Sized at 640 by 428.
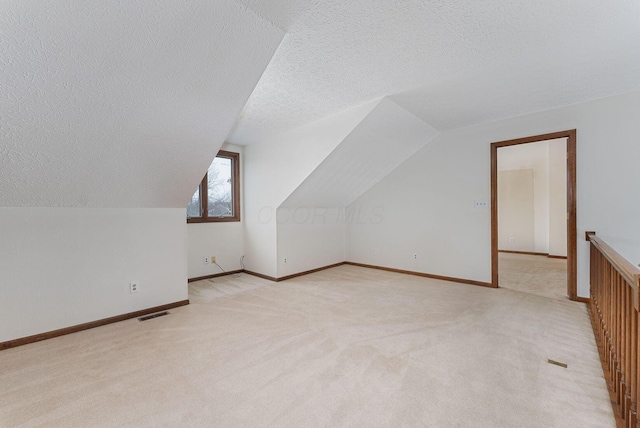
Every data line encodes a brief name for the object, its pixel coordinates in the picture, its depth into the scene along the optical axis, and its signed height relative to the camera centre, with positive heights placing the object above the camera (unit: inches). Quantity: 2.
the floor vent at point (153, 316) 108.8 -41.3
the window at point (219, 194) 168.7 +13.8
